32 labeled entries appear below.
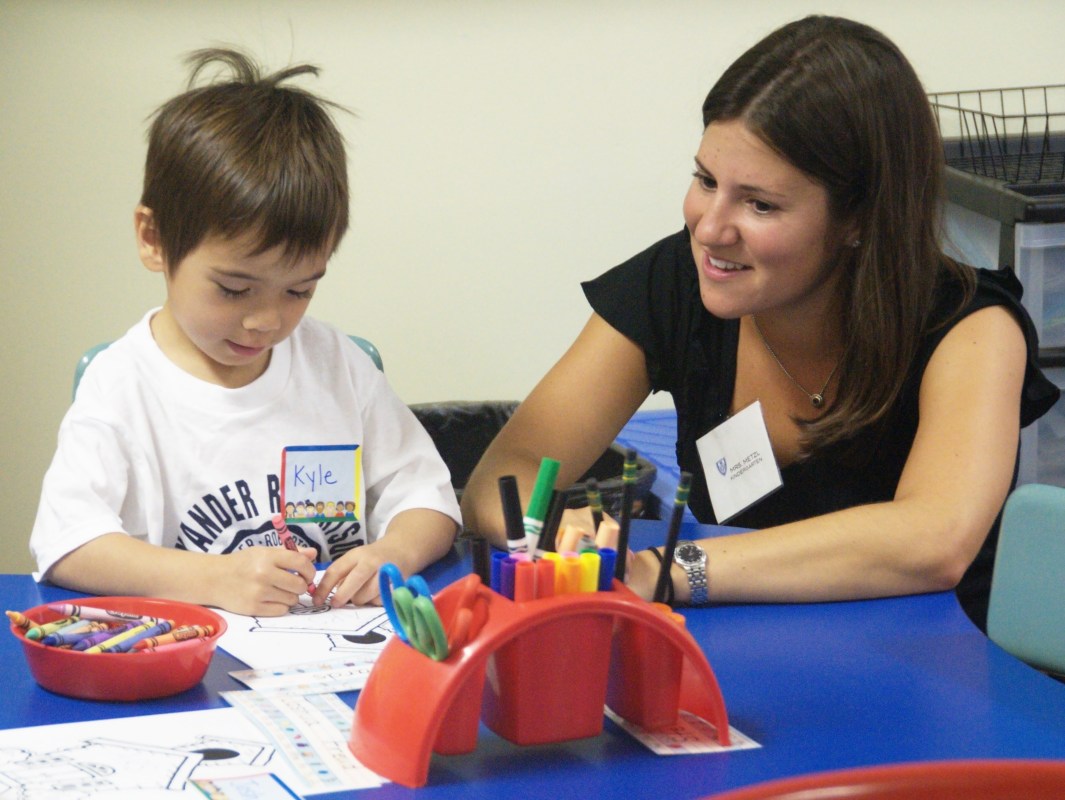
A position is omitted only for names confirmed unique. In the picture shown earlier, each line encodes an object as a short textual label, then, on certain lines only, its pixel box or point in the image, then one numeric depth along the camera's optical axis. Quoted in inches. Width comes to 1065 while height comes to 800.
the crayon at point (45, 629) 90.3
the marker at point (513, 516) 86.4
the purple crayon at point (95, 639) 90.3
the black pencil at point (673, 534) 88.2
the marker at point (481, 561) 86.7
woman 100.7
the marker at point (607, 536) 87.4
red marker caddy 85.1
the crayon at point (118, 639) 90.1
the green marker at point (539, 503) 86.5
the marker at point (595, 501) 88.2
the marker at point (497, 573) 86.0
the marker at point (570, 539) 87.1
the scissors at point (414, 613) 84.8
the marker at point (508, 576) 85.8
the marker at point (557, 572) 86.2
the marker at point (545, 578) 85.9
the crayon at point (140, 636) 90.3
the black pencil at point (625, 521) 87.6
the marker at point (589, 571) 86.4
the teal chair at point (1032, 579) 95.7
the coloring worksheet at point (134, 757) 84.5
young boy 103.6
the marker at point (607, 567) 86.8
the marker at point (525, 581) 85.7
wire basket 152.8
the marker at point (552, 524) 87.4
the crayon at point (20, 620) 91.2
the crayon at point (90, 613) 93.0
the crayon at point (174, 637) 90.5
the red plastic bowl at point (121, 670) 89.1
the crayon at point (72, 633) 90.3
